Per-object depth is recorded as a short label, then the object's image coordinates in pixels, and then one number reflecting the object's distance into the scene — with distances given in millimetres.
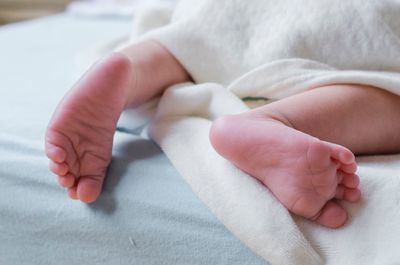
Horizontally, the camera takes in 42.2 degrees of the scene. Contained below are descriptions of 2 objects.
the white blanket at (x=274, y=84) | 477
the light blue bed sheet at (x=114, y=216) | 508
